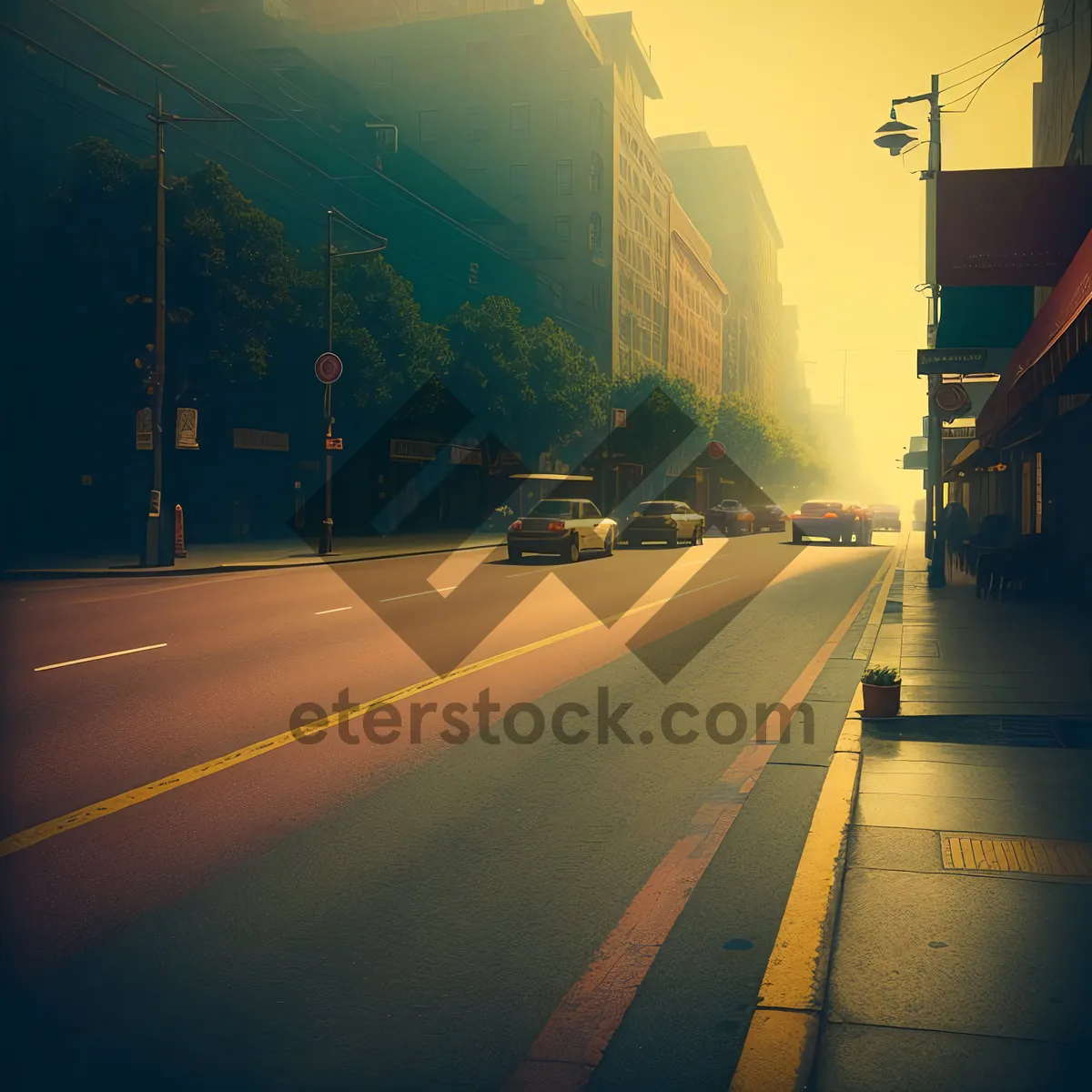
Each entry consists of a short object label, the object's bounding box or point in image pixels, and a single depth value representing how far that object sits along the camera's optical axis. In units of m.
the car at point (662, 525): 40.00
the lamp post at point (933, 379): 23.19
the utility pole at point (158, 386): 25.16
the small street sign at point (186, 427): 26.00
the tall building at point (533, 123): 85.62
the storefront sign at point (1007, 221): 16.89
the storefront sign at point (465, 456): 57.00
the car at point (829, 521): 44.16
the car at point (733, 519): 55.78
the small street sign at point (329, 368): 31.97
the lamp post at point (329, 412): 31.39
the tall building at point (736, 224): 171.50
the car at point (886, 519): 70.00
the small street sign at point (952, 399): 20.70
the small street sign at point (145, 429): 25.97
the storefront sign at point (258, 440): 41.44
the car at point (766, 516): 61.31
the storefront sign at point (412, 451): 50.78
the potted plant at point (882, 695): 8.77
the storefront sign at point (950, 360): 18.27
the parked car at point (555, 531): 30.42
